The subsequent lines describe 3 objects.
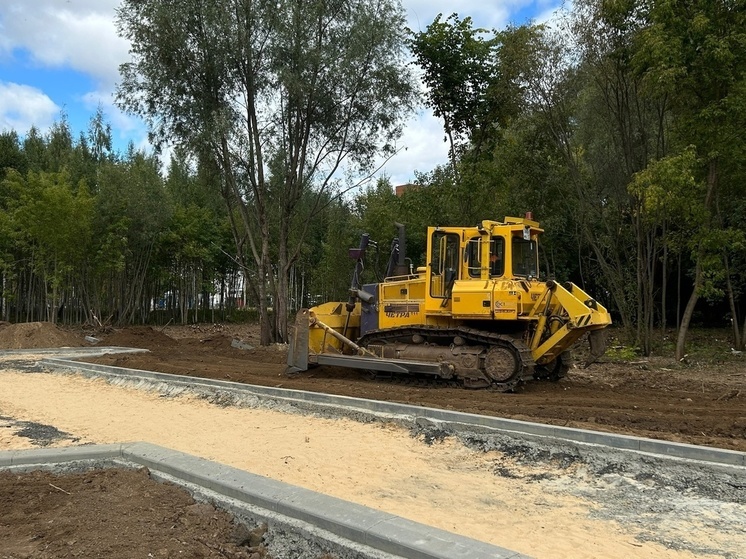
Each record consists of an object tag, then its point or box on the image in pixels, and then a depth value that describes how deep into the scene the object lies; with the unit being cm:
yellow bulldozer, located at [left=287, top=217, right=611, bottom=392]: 923
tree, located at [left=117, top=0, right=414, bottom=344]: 1652
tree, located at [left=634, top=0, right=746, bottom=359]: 1157
